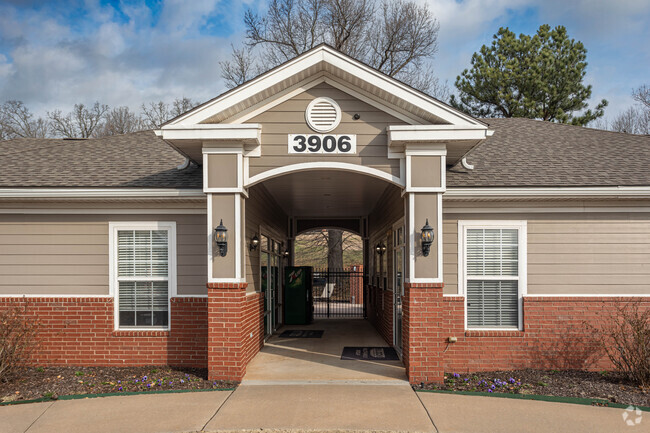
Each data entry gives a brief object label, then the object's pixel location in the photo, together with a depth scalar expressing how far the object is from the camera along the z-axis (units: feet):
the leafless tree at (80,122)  108.27
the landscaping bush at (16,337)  26.21
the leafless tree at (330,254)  88.12
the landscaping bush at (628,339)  26.14
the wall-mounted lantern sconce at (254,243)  34.37
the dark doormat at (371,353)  32.73
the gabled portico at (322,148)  26.68
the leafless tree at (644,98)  102.39
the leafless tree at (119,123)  109.60
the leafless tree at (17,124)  101.09
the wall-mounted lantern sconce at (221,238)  26.48
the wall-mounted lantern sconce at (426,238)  26.30
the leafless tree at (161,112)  106.22
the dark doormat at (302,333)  43.50
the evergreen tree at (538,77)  71.20
